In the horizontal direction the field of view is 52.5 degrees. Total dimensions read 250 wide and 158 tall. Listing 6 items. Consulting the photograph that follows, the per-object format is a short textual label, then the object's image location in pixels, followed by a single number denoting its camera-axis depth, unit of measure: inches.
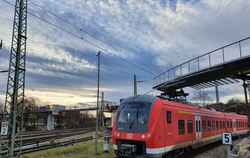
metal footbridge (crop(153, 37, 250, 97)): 744.0
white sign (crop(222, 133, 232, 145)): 431.8
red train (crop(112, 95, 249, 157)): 444.5
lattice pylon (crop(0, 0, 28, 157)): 568.7
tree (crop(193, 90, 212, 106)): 2279.8
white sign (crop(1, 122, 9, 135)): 561.6
